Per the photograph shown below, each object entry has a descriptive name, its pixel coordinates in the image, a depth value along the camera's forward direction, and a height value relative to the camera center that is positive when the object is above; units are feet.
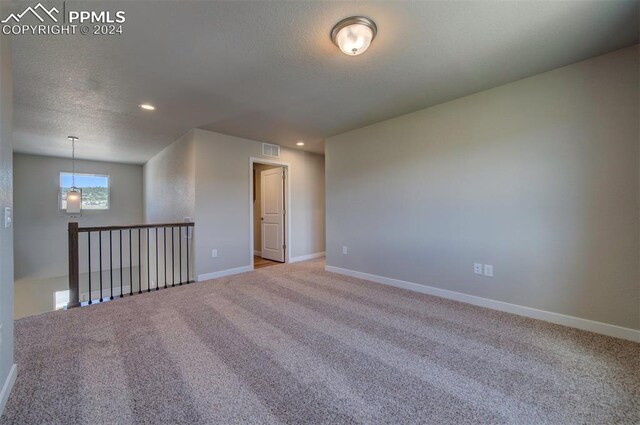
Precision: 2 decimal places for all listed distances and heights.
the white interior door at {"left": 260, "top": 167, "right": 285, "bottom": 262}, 17.74 -0.11
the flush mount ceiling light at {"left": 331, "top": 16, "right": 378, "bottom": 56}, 5.74 +4.11
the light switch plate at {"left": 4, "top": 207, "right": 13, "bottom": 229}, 4.95 -0.09
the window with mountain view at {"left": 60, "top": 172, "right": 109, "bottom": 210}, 19.77 +1.88
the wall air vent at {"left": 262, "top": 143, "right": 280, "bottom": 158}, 15.97 +3.83
